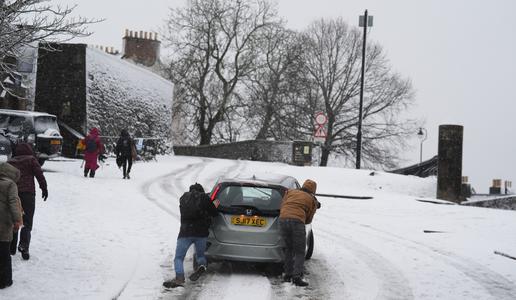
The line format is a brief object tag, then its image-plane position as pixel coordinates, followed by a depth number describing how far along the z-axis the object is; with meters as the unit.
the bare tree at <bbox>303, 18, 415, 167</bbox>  47.09
